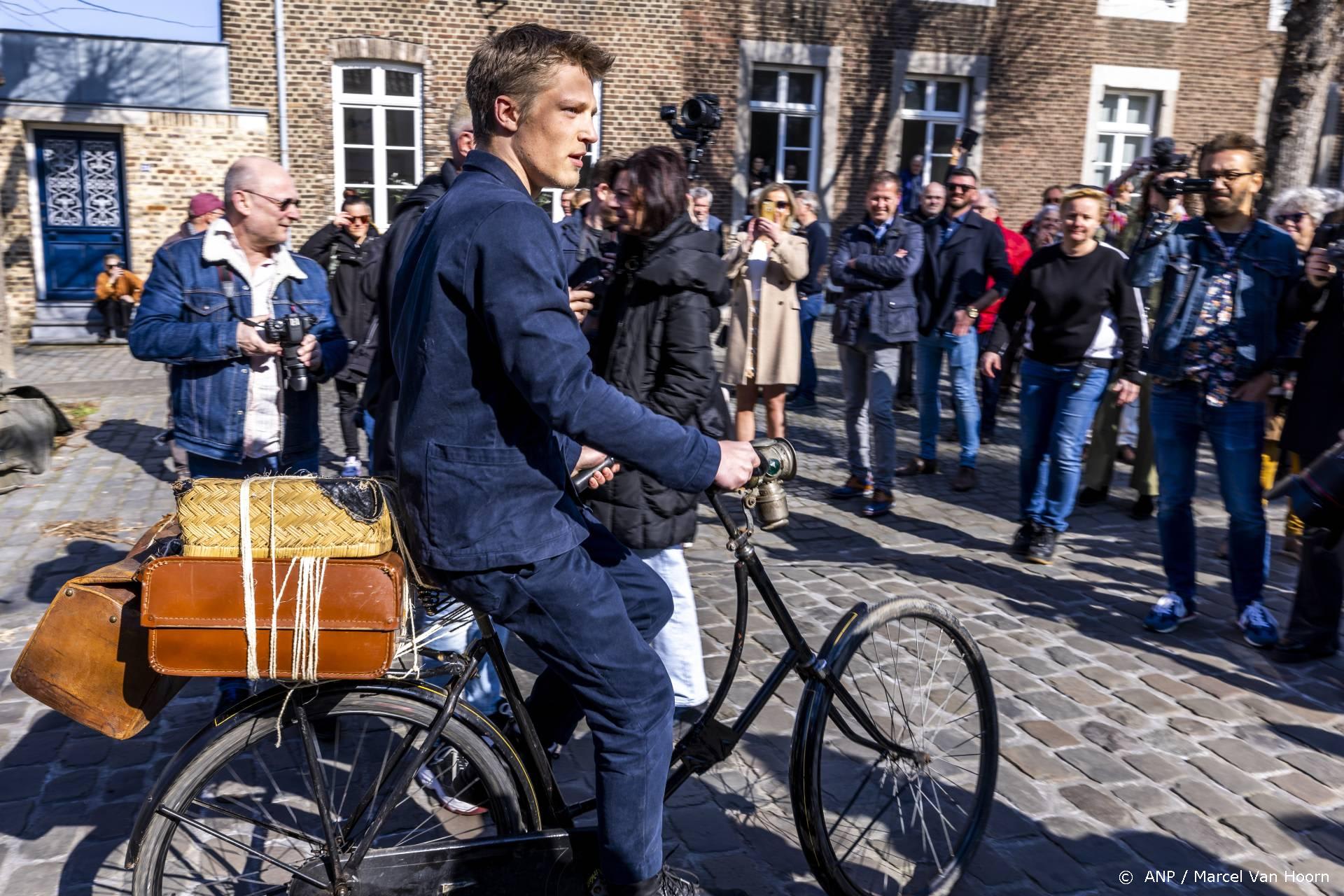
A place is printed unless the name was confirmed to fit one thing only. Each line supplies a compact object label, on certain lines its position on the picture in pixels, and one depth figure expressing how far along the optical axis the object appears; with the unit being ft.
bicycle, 8.09
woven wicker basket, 7.65
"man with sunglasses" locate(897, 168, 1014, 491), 25.31
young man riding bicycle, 7.08
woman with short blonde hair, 20.06
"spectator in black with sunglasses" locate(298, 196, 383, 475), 24.54
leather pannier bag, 7.72
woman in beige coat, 25.57
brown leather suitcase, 7.52
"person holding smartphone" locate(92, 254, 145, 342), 49.34
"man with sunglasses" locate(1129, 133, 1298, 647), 16.05
